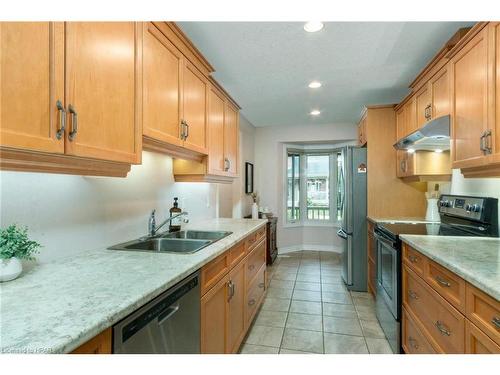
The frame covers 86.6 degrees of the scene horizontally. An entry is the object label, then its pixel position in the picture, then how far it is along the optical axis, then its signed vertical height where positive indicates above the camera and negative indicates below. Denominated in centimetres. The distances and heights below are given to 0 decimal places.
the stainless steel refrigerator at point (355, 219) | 346 -41
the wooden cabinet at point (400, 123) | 319 +80
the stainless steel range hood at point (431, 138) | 207 +45
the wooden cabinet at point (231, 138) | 287 +57
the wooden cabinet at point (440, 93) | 213 +81
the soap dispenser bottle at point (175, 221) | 225 -29
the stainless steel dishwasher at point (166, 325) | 86 -52
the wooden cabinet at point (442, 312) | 110 -64
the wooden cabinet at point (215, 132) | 242 +54
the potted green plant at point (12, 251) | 97 -24
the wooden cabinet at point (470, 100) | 162 +60
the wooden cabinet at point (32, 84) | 83 +35
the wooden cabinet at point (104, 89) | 105 +44
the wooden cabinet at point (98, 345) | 70 -44
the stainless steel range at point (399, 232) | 205 -37
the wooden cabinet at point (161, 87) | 150 +63
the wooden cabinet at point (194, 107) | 196 +64
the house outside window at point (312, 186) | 557 +4
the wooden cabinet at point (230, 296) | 148 -75
